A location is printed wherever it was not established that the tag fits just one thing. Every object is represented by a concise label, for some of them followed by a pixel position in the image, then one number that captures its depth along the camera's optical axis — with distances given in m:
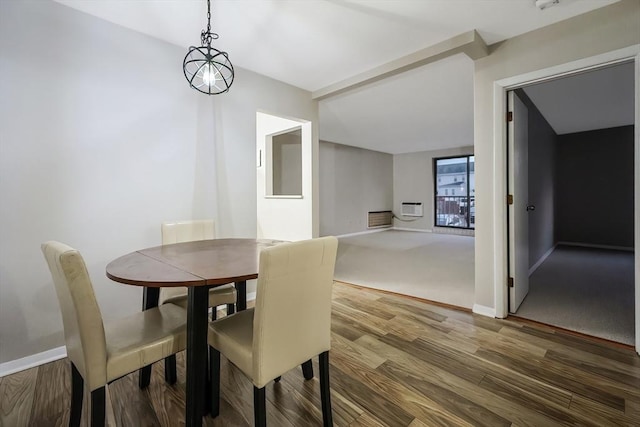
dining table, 1.08
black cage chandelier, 1.63
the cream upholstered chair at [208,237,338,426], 1.03
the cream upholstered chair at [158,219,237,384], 1.62
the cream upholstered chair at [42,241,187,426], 1.00
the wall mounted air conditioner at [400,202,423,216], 8.37
